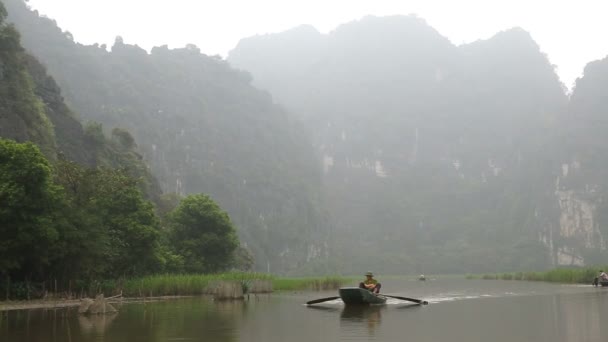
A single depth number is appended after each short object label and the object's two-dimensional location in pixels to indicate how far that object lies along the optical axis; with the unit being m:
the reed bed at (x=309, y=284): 51.99
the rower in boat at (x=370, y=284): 33.72
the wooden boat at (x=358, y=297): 29.72
